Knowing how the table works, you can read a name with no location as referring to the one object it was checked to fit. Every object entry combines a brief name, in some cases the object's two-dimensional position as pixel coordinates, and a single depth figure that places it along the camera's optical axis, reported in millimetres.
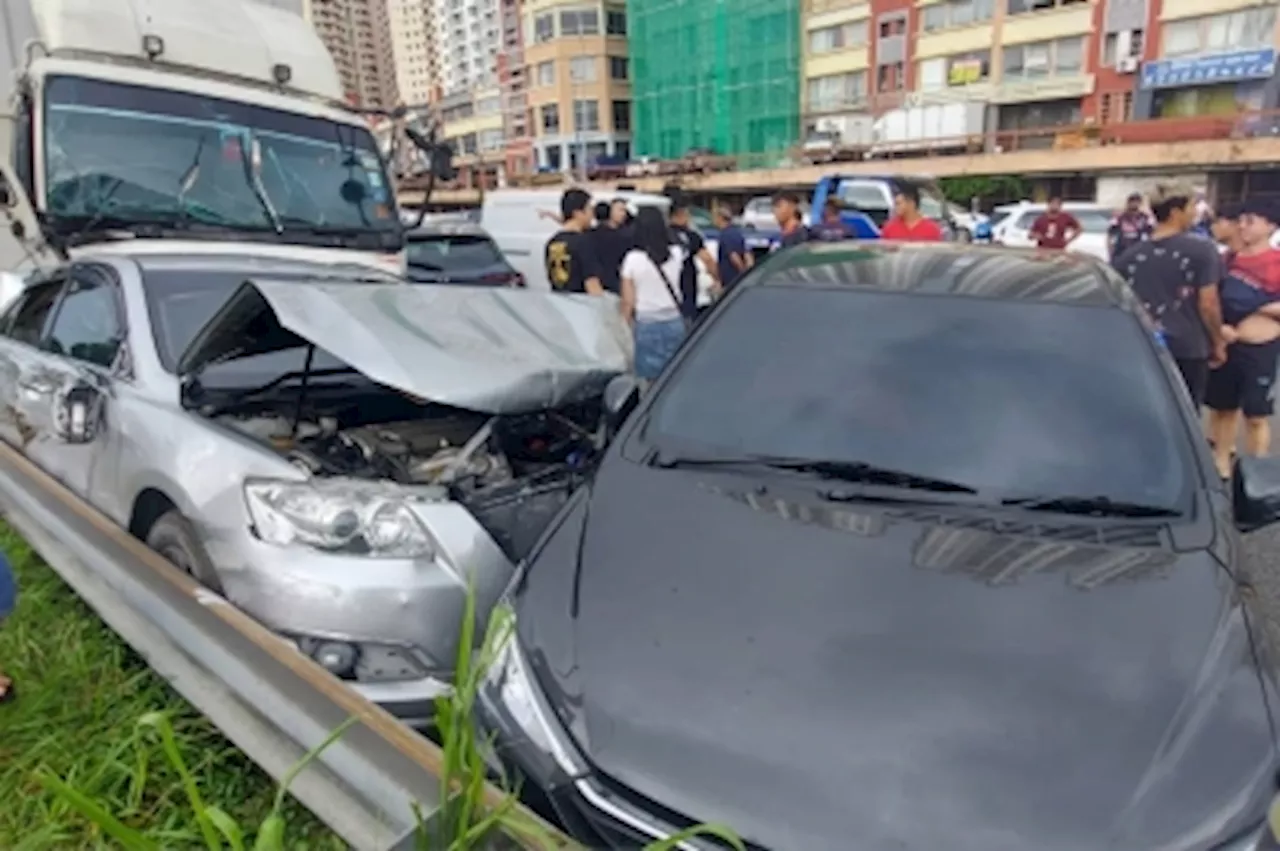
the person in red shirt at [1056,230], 11820
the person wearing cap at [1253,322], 4785
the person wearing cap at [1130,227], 9531
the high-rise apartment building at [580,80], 67688
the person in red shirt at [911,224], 6965
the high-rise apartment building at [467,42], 104500
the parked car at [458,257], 9719
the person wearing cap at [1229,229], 4925
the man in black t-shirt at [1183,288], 4680
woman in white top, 5980
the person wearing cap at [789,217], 7746
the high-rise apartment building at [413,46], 127750
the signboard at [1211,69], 33312
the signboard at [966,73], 42344
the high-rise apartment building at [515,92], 73250
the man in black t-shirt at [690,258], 7117
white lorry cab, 5594
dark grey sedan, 1484
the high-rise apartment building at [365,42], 118562
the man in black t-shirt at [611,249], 6863
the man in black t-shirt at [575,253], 6820
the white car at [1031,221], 16375
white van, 12867
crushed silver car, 2449
